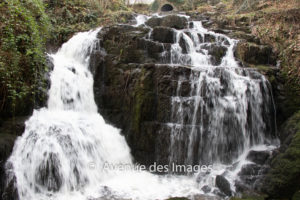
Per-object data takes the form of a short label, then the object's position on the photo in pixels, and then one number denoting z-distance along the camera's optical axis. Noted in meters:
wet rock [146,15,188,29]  13.37
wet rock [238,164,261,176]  6.49
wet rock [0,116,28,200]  5.27
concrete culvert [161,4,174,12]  26.47
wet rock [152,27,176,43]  10.77
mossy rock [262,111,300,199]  5.56
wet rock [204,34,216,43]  11.71
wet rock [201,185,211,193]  6.30
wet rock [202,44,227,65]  10.30
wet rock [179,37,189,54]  10.75
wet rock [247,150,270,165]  6.78
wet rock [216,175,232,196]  6.05
